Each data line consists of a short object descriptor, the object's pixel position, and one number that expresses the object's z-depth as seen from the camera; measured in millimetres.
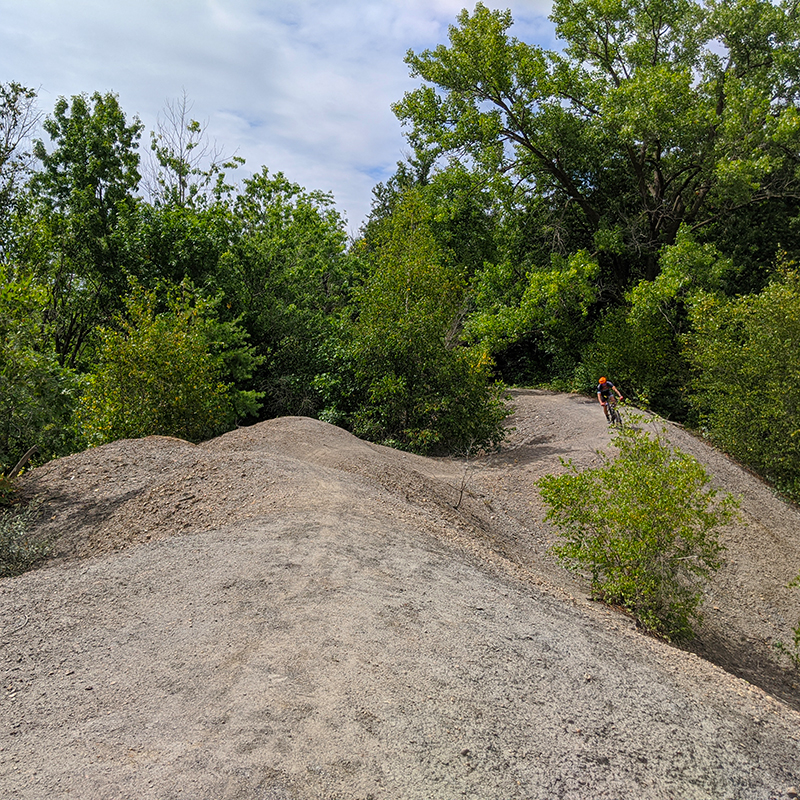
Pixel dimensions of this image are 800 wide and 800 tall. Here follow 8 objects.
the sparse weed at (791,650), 7090
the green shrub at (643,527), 6234
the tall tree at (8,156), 13305
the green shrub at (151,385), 11211
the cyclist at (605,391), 14180
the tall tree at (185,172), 22688
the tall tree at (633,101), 19109
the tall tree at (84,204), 18250
